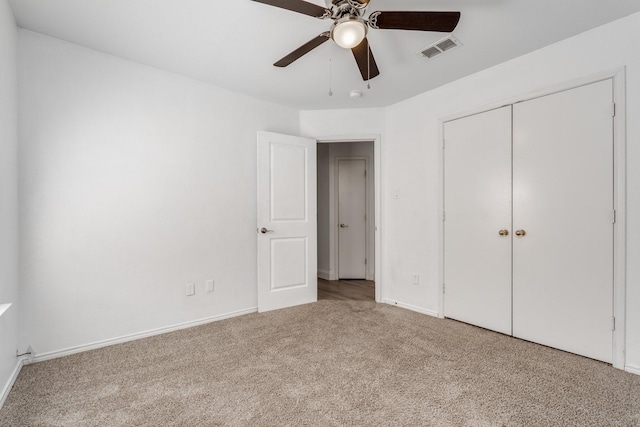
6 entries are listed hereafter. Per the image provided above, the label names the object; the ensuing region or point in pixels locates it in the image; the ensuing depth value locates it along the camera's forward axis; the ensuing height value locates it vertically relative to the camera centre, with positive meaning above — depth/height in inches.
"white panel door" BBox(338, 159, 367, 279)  206.5 -6.4
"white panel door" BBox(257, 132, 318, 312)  137.0 -5.4
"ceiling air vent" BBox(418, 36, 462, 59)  91.8 +50.6
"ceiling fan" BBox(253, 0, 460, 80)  62.4 +40.3
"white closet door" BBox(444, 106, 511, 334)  109.3 -4.0
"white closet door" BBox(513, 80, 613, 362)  88.2 -3.4
